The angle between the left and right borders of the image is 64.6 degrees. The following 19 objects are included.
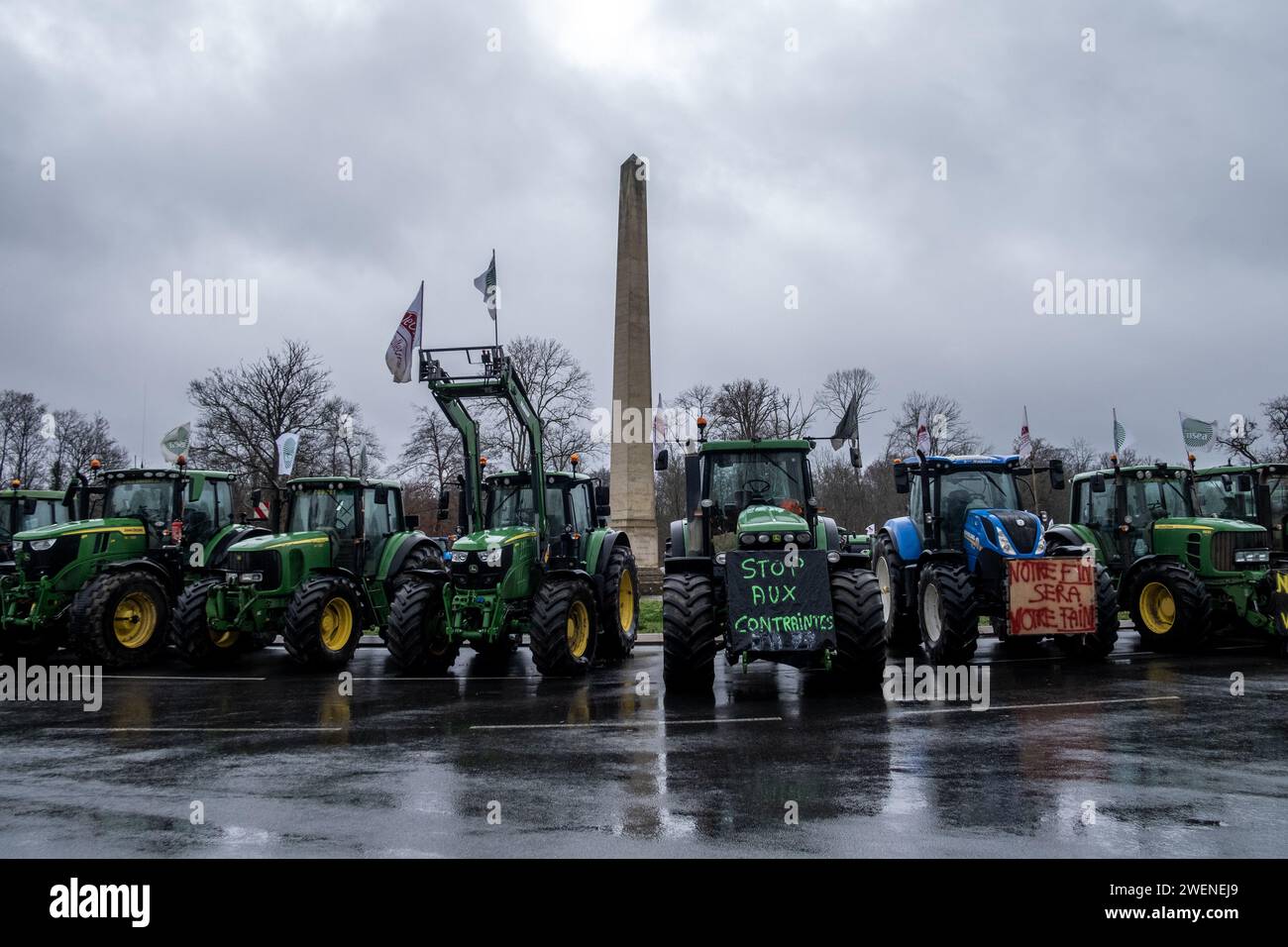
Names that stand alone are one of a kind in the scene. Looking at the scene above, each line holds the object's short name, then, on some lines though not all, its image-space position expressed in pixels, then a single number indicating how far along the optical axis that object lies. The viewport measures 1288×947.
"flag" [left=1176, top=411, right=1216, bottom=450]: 15.56
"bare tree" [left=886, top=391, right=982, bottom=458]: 46.84
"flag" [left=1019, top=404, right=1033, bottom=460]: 12.39
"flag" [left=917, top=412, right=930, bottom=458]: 12.58
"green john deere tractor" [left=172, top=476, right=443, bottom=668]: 11.73
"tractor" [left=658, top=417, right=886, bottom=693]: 9.06
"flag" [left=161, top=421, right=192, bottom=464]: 13.81
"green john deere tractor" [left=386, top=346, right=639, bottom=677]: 10.95
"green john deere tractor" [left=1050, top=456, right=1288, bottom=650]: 12.27
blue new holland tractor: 10.77
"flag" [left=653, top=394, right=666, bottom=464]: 11.86
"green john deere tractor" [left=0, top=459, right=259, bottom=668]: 11.95
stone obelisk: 23.52
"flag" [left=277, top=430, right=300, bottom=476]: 13.69
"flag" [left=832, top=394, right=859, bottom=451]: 10.80
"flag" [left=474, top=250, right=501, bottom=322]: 13.02
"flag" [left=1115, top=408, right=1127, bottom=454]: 15.05
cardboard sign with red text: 10.77
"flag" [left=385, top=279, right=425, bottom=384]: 12.07
